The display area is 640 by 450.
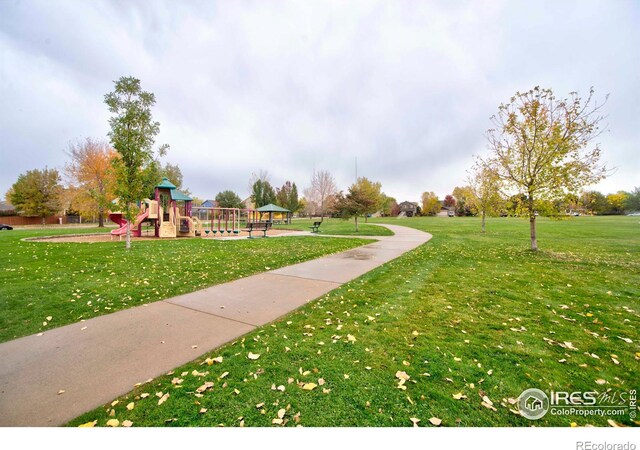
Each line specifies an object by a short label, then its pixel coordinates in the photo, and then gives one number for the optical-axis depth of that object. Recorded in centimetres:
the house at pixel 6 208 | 4408
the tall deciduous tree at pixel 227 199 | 5238
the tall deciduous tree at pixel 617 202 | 6696
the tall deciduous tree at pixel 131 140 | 1139
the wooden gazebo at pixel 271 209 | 3121
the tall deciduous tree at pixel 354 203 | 2134
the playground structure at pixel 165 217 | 1720
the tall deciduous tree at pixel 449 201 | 8562
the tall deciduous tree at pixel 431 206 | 7775
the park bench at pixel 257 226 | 2123
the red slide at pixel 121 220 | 1617
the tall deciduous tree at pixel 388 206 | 7672
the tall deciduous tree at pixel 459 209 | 7162
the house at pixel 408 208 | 8875
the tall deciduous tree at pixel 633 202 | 7369
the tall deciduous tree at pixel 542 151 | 954
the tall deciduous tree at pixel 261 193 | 5109
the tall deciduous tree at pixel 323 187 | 5829
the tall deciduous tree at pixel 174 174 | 4459
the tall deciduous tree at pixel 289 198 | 5534
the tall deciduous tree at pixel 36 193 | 3812
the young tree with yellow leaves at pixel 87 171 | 2731
